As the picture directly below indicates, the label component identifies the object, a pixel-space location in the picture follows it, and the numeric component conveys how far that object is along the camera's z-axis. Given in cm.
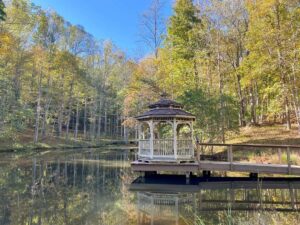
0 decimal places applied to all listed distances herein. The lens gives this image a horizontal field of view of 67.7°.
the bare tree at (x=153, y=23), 1898
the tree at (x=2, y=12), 1373
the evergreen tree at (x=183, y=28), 1826
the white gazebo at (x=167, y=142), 987
